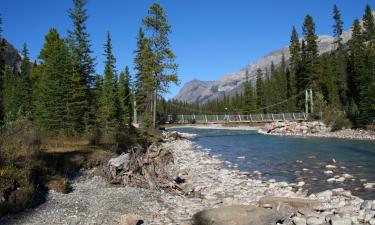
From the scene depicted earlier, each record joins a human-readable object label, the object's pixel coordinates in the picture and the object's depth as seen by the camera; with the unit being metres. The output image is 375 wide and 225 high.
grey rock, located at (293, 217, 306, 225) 8.40
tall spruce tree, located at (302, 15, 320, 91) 65.31
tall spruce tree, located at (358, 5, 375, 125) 41.97
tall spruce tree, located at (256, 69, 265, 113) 80.94
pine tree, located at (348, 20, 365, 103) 55.49
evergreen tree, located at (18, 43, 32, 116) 45.59
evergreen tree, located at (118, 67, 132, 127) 34.81
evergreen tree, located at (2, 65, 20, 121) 46.50
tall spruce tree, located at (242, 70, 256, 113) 82.31
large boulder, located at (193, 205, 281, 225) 8.24
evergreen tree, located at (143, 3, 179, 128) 35.59
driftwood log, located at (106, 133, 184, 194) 12.48
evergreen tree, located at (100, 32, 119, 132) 28.38
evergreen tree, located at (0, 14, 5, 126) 24.32
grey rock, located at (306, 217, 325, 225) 8.37
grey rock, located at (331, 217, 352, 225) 8.20
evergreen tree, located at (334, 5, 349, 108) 65.62
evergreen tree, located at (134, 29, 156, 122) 35.91
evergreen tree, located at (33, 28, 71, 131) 25.00
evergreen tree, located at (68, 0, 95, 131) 26.62
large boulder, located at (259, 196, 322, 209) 9.62
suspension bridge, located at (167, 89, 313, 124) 54.34
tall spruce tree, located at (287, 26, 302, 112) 70.75
